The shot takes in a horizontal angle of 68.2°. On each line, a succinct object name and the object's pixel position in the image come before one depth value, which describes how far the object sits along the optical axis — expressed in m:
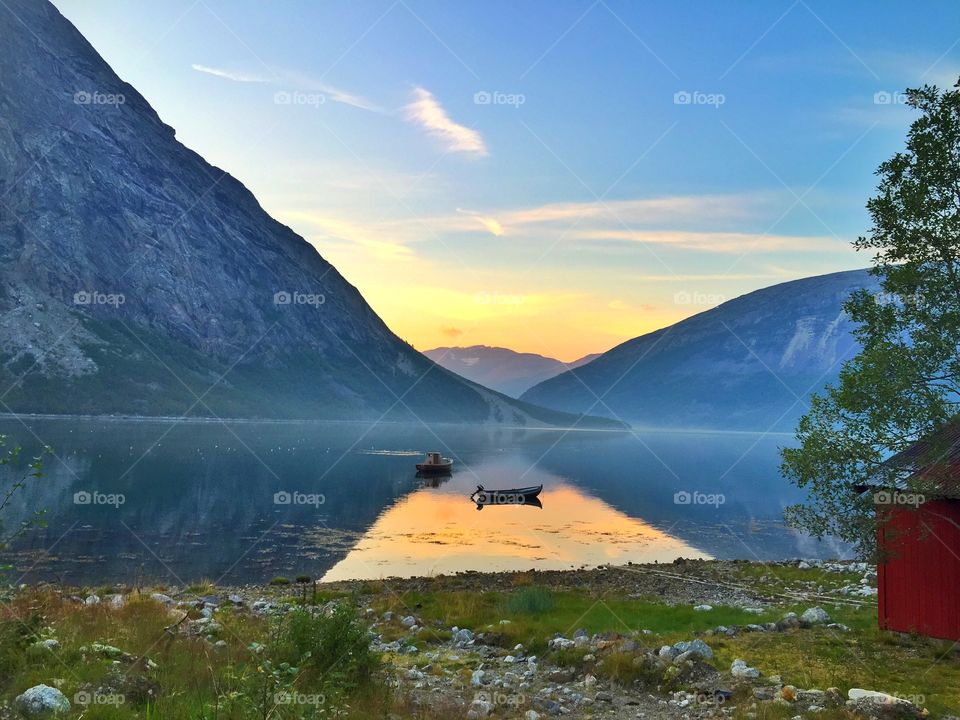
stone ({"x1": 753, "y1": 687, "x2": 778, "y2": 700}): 14.61
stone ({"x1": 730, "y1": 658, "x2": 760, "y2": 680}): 15.80
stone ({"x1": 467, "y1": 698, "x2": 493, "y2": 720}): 13.84
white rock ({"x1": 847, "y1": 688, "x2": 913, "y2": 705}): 13.41
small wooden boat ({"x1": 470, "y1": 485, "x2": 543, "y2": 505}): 76.32
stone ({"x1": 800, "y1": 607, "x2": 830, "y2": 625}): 21.31
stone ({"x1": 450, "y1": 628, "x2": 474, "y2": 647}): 21.11
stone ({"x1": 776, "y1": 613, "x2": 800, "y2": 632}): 20.89
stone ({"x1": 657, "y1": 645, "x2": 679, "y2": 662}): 17.20
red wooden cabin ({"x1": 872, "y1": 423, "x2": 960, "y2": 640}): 17.58
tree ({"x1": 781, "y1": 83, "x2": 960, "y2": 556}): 17.69
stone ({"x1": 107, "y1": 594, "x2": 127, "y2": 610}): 21.84
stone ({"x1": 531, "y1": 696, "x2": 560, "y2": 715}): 14.57
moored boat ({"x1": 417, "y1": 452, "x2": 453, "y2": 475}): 104.81
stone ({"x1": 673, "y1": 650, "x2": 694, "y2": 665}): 16.72
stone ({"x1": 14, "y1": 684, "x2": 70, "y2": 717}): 9.89
